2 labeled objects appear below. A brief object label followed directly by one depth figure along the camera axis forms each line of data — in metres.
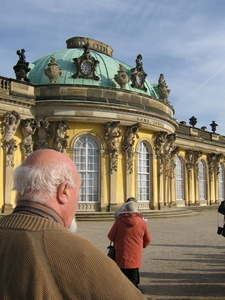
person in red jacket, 5.42
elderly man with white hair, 1.59
